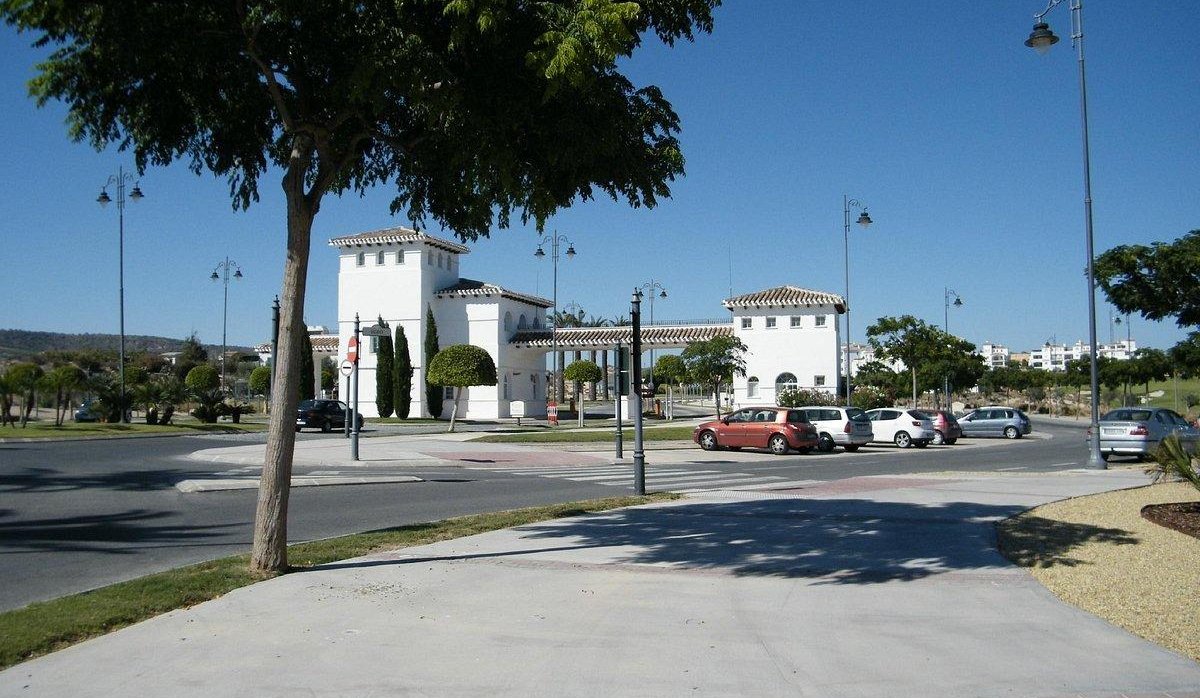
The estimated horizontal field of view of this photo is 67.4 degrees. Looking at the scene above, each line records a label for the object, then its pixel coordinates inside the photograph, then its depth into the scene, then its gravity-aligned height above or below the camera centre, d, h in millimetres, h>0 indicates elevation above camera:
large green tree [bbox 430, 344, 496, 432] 44062 +1166
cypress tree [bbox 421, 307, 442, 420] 55906 +1772
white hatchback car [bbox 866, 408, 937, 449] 33312 -1584
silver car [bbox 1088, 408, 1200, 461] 23688 -1252
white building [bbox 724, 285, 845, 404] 50594 +2608
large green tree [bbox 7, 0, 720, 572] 7570 +2807
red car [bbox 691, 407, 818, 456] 28406 -1417
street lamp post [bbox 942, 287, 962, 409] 50812 +388
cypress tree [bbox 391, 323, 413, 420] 55438 +839
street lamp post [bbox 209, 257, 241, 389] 62250 +8139
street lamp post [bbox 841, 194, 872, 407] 38625 +7118
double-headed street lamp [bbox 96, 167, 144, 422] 37938 +6152
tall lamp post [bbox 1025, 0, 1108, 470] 20797 +2354
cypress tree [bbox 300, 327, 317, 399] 55881 +1057
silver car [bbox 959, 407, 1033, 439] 40219 -1773
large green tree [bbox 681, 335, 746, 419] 44062 +1354
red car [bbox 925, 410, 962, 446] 35625 -1741
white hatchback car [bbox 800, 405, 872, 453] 30250 -1380
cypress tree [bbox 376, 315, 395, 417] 55781 +796
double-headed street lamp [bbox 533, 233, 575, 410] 52938 +7950
